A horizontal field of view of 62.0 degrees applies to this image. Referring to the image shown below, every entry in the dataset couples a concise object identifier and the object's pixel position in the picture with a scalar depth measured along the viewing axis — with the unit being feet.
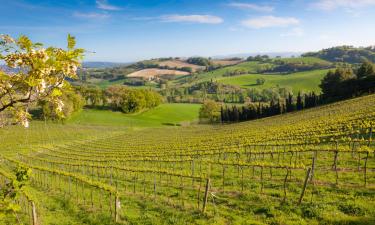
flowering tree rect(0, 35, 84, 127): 18.03
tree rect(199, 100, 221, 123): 419.74
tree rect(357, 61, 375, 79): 343.26
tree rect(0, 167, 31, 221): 20.58
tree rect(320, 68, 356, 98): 353.74
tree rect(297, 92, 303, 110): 353.76
